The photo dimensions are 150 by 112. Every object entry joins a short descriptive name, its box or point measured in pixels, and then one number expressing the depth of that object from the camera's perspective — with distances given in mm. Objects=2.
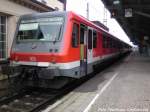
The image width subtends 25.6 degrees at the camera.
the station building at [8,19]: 16400
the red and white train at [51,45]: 10904
